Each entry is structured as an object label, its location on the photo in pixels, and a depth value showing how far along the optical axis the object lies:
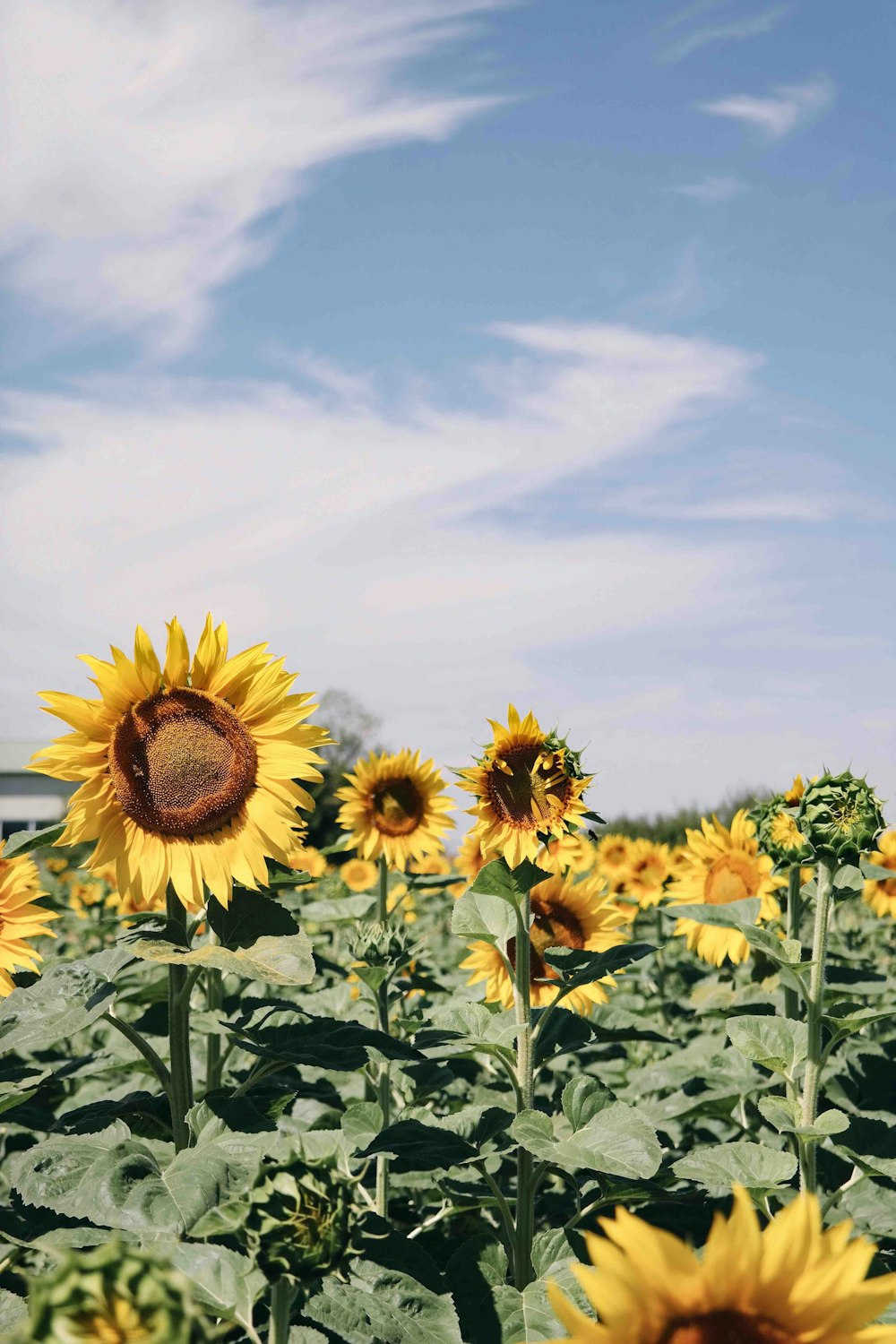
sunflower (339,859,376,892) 8.31
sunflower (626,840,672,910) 7.11
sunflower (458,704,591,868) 3.17
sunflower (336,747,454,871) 5.23
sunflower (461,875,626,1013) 3.91
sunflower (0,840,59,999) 3.19
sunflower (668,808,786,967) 4.92
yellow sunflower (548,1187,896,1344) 1.10
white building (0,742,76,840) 40.94
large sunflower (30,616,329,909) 2.62
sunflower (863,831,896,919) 6.73
